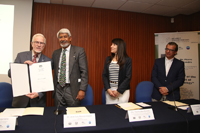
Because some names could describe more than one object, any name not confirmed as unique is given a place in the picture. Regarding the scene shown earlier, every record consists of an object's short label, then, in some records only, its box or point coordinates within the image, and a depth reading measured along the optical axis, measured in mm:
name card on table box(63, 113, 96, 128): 1095
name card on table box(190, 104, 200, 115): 1471
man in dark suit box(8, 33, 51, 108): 1835
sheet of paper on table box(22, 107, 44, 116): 1342
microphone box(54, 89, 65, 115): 1372
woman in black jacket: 2223
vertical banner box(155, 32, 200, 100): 3928
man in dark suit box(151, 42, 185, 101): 2355
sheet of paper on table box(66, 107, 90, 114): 1387
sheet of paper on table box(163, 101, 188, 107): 1845
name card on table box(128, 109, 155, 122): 1250
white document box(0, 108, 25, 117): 1287
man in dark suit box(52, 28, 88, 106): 2047
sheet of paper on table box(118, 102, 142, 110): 1612
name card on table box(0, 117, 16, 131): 1016
